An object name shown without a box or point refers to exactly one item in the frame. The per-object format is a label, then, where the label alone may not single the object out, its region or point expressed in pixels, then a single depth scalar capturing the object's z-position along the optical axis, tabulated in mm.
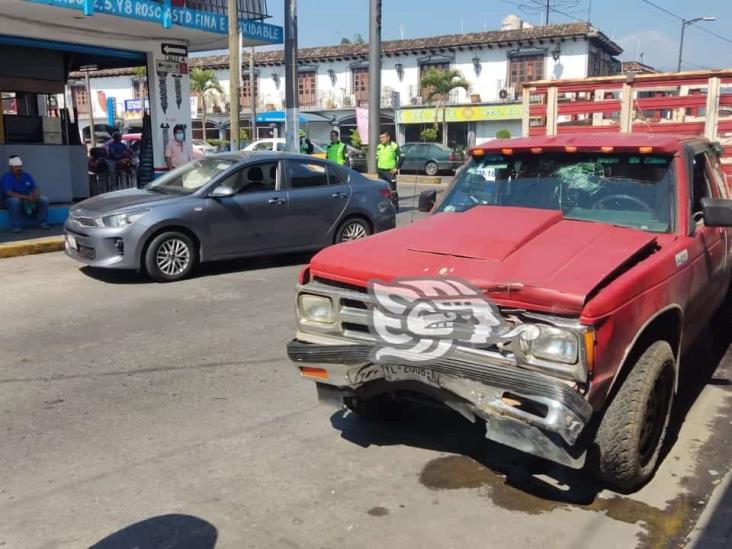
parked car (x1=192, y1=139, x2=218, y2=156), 29859
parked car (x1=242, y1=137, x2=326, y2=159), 26625
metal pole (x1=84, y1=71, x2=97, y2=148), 29062
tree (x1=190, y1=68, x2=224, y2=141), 48906
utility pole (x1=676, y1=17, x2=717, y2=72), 38562
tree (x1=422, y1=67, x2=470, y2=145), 43062
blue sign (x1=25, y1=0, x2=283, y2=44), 10966
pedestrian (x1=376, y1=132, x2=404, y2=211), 15211
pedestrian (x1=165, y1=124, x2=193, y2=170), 14820
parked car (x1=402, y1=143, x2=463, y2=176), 31688
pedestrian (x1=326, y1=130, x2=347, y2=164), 15257
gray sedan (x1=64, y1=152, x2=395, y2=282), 8422
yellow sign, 42031
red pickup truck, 3131
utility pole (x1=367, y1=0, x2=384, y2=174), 15938
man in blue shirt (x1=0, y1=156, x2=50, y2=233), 11922
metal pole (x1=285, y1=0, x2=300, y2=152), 14047
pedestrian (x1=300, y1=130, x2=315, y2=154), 23441
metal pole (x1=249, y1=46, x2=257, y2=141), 36541
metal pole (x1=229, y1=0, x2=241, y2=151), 12836
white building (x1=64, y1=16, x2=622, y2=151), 42375
